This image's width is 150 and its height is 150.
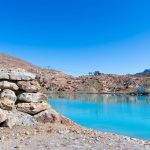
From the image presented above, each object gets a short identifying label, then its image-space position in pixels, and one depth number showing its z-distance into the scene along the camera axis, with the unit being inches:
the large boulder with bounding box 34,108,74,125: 356.6
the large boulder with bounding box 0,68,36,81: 369.4
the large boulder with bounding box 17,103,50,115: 358.2
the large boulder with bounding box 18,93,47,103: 367.9
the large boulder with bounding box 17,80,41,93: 371.4
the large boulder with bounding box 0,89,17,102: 355.9
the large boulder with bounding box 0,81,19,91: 362.2
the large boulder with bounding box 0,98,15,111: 344.5
